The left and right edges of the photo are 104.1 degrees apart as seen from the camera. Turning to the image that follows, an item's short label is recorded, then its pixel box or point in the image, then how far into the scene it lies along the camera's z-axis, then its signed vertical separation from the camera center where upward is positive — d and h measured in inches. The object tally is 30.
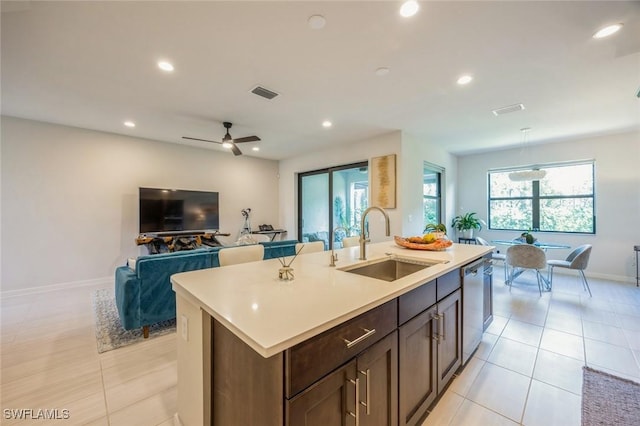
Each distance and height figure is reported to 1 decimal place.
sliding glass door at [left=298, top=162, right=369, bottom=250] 212.7 +11.1
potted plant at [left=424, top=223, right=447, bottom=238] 104.0 -10.8
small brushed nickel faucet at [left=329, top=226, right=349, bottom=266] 70.3 -14.0
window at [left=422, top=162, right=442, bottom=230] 221.9 +14.3
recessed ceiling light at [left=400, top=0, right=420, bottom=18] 66.4 +55.7
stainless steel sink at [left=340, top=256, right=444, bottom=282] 76.4 -18.2
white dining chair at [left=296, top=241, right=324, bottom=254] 99.4 -14.5
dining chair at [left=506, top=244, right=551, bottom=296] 148.5 -28.3
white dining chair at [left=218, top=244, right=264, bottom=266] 86.4 -15.6
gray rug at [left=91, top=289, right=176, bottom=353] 97.9 -51.2
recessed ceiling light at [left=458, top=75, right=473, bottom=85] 104.3 +56.3
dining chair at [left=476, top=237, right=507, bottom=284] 170.2 -31.1
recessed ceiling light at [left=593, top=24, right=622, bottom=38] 75.5 +56.0
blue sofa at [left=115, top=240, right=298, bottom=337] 96.9 -30.2
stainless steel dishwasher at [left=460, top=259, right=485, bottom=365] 77.5 -31.4
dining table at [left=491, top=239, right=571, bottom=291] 160.9 -22.7
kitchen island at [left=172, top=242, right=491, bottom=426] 32.7 -20.6
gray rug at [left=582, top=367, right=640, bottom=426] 62.2 -51.6
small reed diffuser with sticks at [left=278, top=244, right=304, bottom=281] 57.2 -14.5
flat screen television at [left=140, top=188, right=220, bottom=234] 186.7 +0.2
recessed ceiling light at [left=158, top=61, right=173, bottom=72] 94.0 +56.0
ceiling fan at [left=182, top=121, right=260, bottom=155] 155.0 +45.1
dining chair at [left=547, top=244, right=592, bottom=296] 145.6 -28.6
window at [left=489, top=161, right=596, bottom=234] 194.2 +9.3
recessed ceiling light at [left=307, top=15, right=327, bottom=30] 71.4 +55.6
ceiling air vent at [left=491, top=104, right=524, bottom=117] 132.2 +55.9
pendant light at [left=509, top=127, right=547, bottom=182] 169.0 +25.6
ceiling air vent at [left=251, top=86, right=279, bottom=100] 114.1 +56.1
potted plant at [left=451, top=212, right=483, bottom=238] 227.0 -11.4
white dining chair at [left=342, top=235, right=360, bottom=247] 114.7 -13.9
